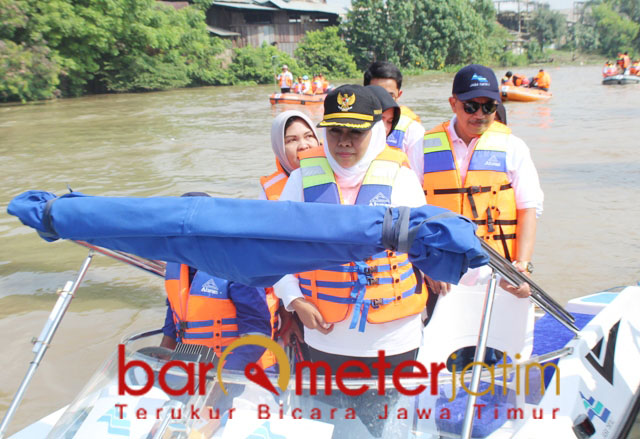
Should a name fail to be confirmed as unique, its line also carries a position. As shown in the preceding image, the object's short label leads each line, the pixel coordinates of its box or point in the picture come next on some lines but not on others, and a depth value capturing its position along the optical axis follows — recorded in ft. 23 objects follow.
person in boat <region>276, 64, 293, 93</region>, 74.69
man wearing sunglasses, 8.99
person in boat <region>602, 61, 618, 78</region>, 81.30
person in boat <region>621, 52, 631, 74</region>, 83.20
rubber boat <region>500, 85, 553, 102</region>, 63.41
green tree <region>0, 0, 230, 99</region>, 73.67
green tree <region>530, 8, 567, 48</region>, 201.16
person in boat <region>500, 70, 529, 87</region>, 68.33
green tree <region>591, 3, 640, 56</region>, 191.21
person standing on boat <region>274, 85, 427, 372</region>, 6.96
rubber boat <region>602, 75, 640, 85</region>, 76.89
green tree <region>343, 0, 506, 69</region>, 131.03
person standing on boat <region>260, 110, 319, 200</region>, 9.85
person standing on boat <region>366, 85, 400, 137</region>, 10.38
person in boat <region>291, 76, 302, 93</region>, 76.76
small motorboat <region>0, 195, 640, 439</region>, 5.35
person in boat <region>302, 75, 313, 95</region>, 76.59
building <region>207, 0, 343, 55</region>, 117.29
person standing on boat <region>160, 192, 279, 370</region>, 8.35
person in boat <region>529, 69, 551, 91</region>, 66.95
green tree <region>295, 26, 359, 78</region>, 119.96
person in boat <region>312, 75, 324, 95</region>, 74.48
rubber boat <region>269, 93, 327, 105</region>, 68.13
